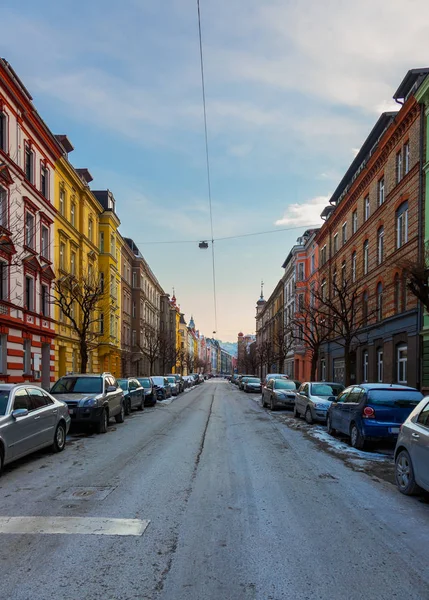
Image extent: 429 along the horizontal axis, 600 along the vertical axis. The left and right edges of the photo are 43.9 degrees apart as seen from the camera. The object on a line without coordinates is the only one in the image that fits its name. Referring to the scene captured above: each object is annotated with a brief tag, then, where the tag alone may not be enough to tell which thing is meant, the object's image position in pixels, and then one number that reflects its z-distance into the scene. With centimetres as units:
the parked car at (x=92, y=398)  1434
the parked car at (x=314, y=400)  1742
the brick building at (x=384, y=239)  2362
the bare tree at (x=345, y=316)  2243
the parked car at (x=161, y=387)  3313
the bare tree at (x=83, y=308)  2385
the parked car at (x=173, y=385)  3928
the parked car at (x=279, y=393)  2405
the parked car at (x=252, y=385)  4866
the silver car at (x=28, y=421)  855
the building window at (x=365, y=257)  3169
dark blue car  1148
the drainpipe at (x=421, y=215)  2244
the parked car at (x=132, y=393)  2156
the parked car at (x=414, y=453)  694
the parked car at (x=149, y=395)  2633
